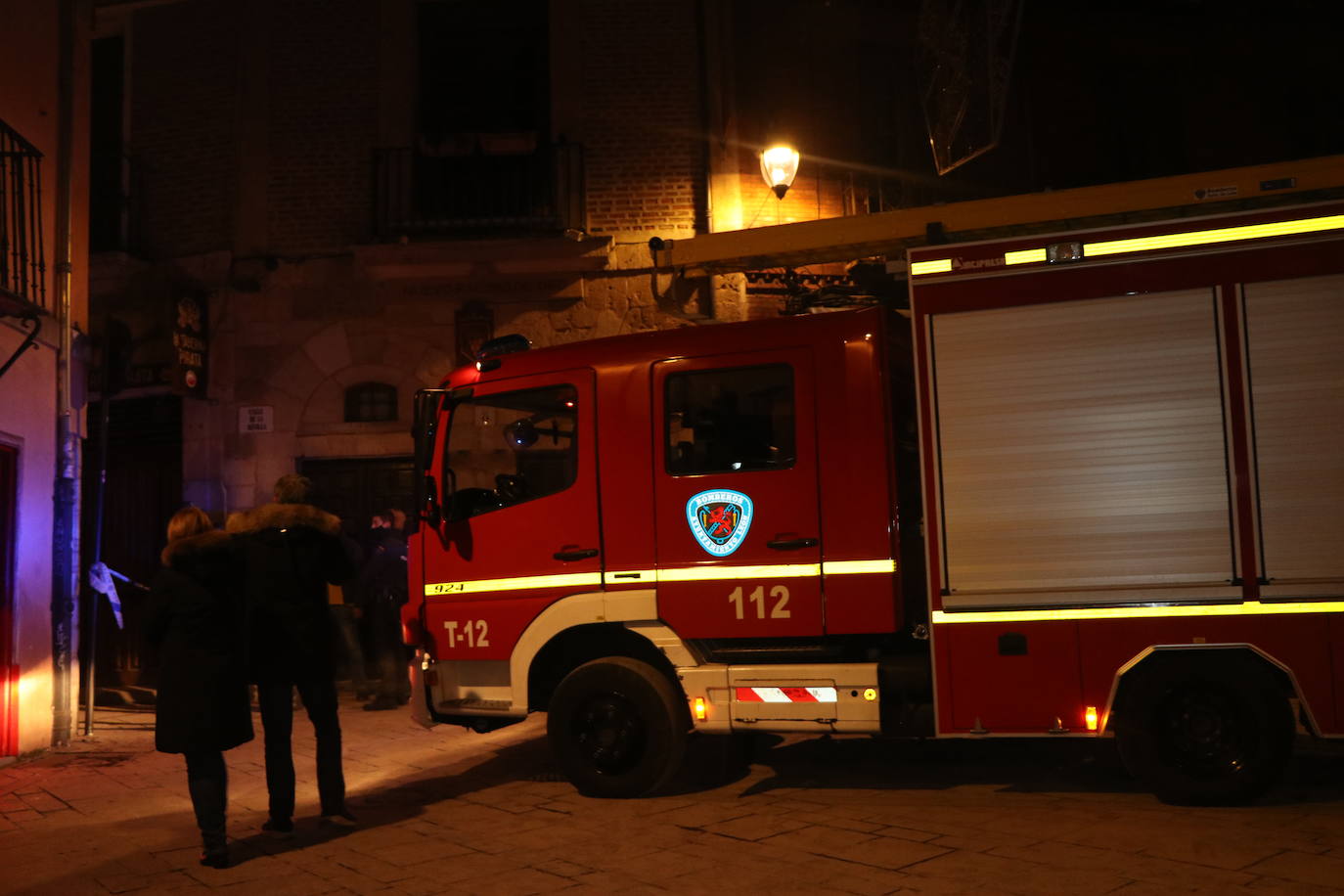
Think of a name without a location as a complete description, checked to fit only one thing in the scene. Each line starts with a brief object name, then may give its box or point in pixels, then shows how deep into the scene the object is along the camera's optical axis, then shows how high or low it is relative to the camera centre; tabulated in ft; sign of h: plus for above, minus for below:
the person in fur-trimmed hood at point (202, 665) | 18.34 -1.63
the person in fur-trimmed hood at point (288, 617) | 20.13 -1.01
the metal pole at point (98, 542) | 30.83 +0.59
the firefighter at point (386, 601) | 37.32 -1.46
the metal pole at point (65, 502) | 30.78 +1.66
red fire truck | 18.99 +0.24
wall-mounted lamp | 42.19 +13.15
